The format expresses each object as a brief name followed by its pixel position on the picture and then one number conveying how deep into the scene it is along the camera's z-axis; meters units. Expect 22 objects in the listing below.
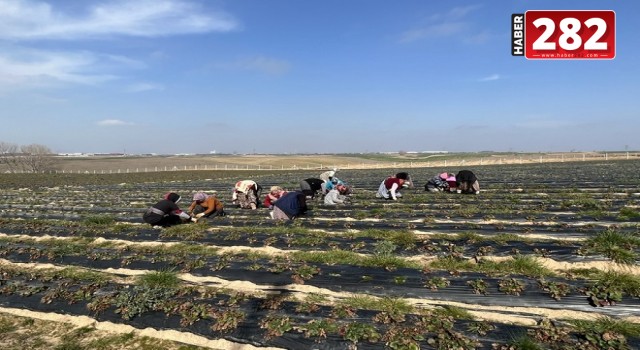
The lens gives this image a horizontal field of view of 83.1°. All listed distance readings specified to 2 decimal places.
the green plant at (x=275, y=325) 4.32
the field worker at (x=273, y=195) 12.15
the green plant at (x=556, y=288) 4.68
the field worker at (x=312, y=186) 13.99
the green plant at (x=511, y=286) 4.84
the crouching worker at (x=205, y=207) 10.74
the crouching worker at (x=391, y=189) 13.30
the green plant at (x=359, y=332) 4.09
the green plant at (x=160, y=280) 5.74
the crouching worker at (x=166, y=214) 9.43
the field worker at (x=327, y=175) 14.15
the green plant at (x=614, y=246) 5.75
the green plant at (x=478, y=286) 4.94
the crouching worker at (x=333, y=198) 12.72
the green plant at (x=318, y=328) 4.23
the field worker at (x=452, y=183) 14.64
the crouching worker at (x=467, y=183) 13.96
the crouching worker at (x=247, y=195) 12.35
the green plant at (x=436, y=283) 5.17
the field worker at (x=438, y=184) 14.87
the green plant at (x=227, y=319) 4.50
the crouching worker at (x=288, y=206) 10.07
